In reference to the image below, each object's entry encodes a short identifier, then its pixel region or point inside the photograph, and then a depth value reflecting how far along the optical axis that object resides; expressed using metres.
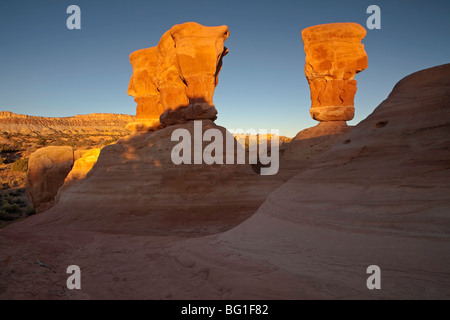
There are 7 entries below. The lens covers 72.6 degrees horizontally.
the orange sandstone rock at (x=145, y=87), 15.48
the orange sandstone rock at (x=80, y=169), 14.84
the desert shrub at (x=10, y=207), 15.88
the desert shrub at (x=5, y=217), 14.82
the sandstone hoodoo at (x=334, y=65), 15.21
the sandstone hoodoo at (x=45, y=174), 15.83
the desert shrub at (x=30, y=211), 15.35
